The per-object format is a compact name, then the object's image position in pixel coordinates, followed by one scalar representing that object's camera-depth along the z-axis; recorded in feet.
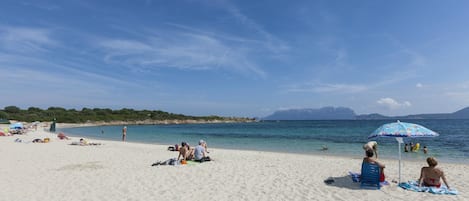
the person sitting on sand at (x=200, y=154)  39.75
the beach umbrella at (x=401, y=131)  24.07
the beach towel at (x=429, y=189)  23.18
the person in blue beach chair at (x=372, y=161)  24.93
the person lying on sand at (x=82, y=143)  69.27
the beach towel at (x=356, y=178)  25.91
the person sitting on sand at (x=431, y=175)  24.26
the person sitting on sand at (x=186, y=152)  39.24
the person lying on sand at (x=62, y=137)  90.96
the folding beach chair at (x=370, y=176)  24.73
